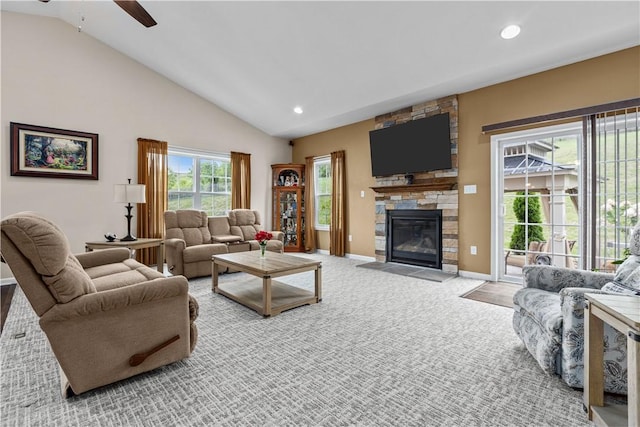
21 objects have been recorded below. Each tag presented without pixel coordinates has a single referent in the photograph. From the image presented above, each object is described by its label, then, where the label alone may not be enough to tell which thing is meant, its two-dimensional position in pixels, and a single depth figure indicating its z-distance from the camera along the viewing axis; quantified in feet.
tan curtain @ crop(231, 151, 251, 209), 21.07
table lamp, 13.96
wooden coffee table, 9.57
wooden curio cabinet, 22.94
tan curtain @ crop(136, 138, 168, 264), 17.04
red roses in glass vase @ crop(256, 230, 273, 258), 11.96
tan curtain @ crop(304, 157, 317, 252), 22.67
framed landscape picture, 13.60
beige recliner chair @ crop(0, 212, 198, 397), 5.03
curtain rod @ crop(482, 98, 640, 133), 10.51
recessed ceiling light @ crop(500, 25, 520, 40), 10.28
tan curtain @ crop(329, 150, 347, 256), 20.61
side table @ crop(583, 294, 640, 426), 3.86
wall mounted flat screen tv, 15.24
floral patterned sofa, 5.37
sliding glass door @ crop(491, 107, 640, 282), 10.66
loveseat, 14.03
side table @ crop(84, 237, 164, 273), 13.35
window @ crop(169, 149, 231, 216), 19.08
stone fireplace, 15.23
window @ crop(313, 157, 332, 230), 22.39
